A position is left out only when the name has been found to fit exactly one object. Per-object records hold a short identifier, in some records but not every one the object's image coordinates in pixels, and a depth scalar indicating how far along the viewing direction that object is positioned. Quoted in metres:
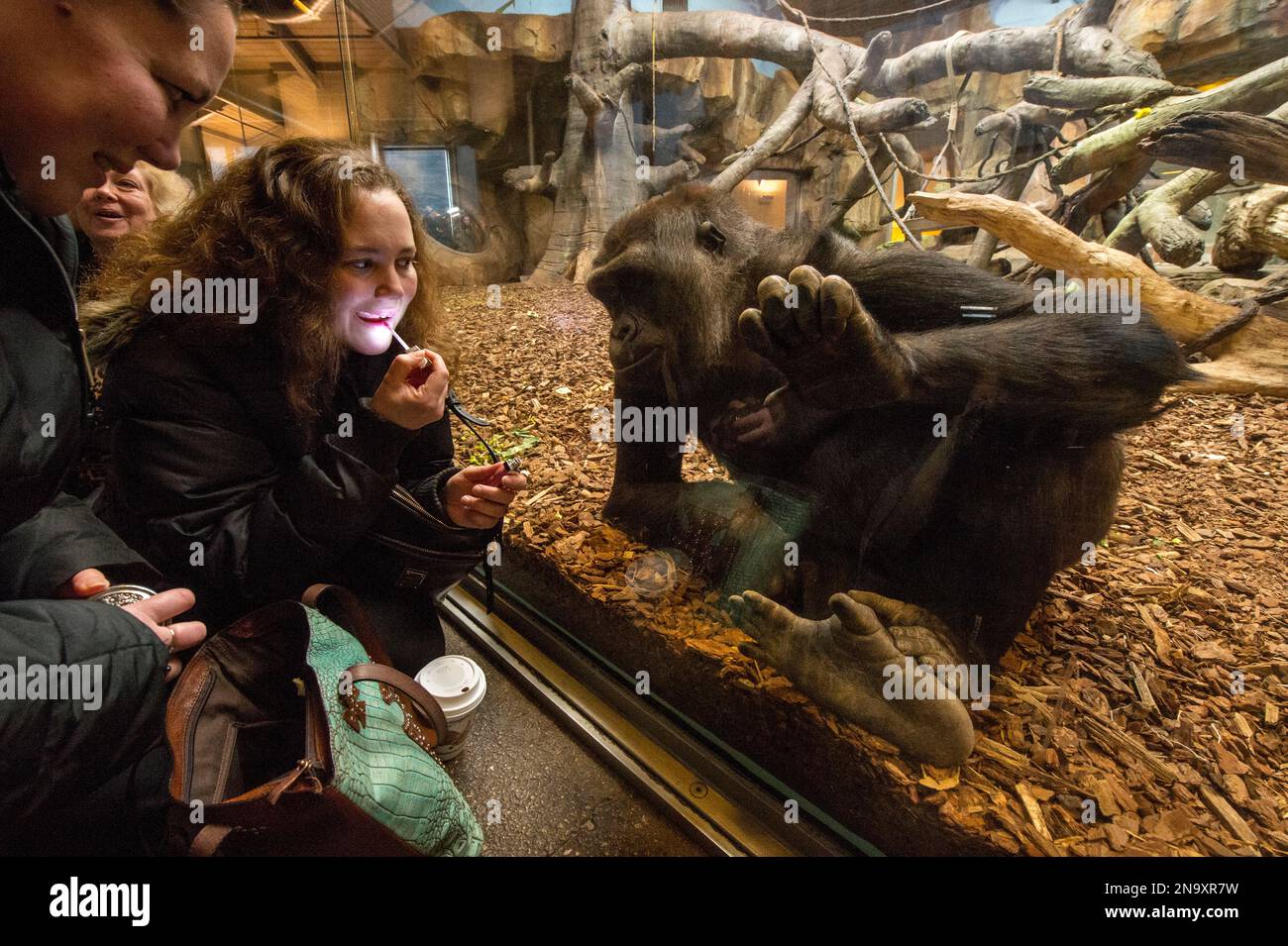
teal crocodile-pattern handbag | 0.99
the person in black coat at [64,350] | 0.82
